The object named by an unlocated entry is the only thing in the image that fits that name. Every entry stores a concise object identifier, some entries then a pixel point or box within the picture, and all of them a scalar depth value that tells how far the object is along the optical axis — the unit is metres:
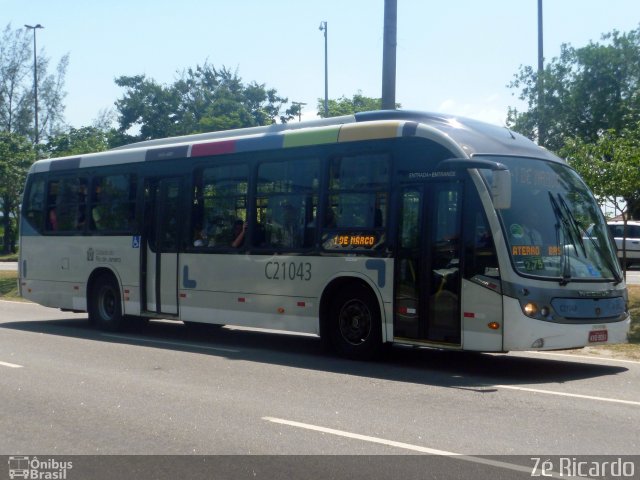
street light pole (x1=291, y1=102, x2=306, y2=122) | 68.06
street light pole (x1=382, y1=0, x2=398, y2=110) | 17.44
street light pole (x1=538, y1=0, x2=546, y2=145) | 40.28
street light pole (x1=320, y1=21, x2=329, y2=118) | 49.87
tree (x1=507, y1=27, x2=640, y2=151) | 41.75
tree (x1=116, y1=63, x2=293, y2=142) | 66.56
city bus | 11.58
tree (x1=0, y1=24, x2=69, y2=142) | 61.00
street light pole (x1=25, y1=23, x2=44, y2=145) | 53.06
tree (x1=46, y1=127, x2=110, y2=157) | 44.19
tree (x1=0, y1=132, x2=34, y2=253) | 40.59
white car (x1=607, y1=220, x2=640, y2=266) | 39.20
